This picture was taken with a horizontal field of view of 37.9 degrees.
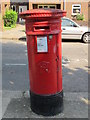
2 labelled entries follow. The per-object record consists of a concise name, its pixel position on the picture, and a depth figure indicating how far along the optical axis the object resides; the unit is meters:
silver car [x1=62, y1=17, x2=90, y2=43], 7.17
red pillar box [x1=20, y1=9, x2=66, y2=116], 2.15
